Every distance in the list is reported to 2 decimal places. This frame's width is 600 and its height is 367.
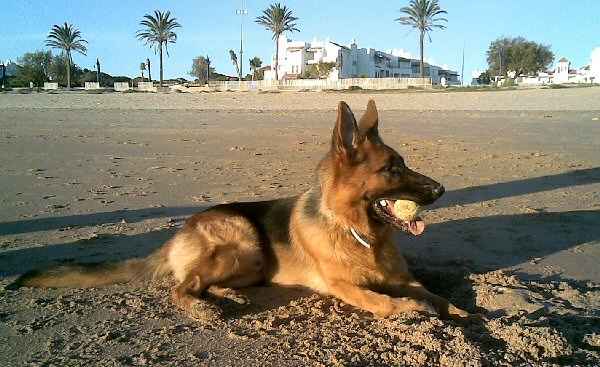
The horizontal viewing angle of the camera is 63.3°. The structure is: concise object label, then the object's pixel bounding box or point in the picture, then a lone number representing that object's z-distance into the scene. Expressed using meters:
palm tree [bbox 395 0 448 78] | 69.25
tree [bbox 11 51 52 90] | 86.31
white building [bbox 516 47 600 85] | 86.25
